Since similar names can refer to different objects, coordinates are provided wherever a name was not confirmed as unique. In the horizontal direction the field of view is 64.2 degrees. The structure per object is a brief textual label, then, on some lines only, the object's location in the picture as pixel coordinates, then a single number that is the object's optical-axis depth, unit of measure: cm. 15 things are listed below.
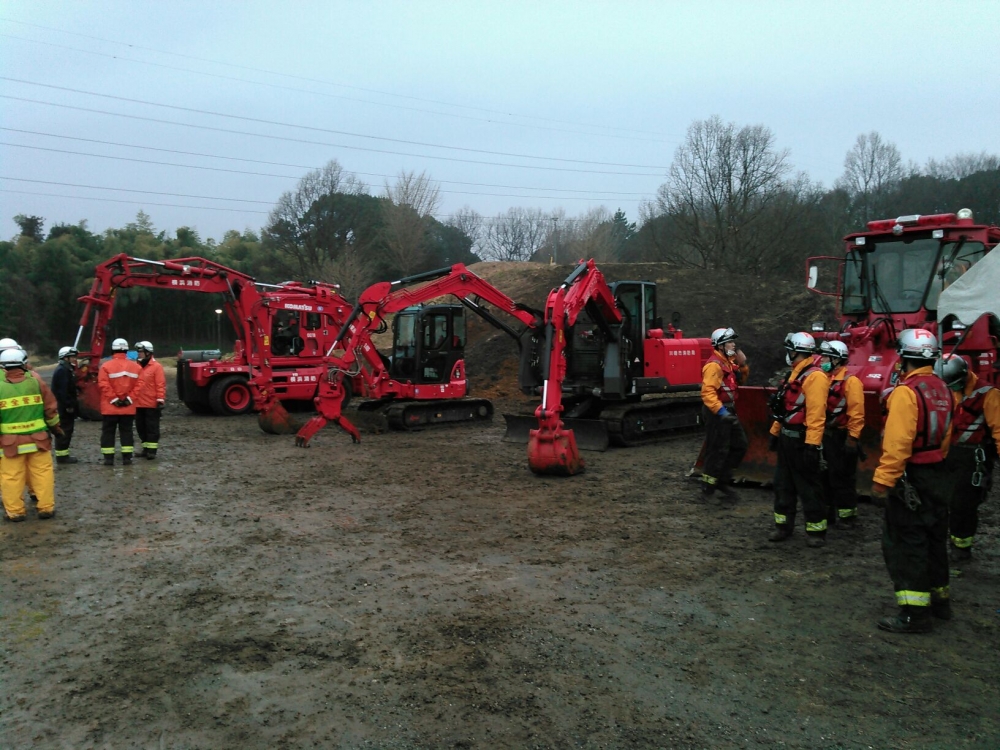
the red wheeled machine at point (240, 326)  1631
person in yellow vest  800
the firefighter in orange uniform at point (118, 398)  1117
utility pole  4802
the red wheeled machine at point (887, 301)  864
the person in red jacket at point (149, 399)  1158
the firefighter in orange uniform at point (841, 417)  725
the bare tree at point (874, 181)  3994
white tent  578
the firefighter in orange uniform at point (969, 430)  611
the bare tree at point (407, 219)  3797
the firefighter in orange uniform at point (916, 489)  504
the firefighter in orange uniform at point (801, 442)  691
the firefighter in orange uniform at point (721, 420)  852
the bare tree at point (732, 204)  3269
